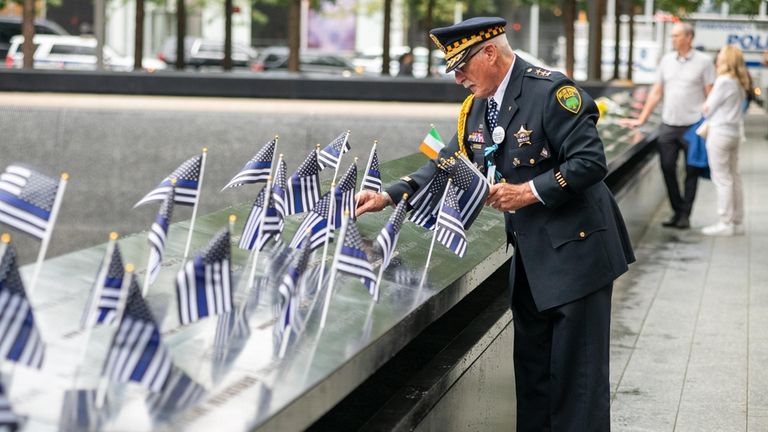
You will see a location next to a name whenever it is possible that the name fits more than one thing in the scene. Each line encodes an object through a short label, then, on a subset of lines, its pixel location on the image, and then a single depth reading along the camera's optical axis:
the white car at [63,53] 35.34
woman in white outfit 12.94
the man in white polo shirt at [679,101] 13.80
